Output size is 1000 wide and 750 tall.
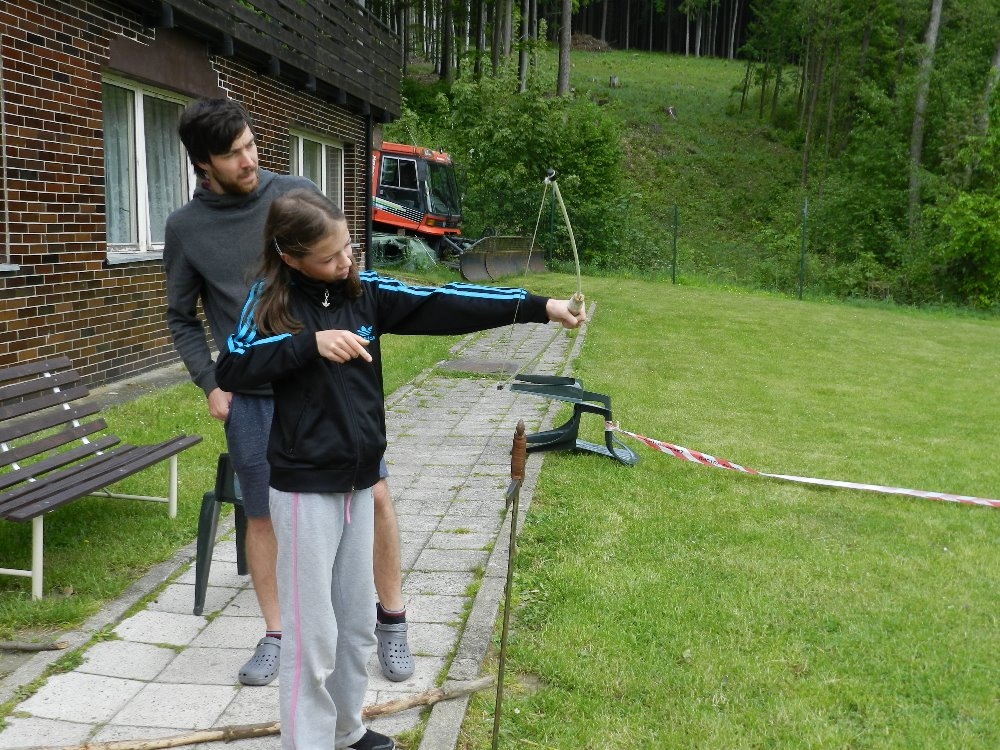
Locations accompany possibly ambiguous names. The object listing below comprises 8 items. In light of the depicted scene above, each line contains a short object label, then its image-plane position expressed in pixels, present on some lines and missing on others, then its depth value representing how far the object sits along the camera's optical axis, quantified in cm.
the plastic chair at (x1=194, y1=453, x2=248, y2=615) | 395
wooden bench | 414
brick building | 765
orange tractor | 2438
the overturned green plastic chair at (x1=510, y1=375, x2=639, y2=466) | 694
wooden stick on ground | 304
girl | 268
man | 336
